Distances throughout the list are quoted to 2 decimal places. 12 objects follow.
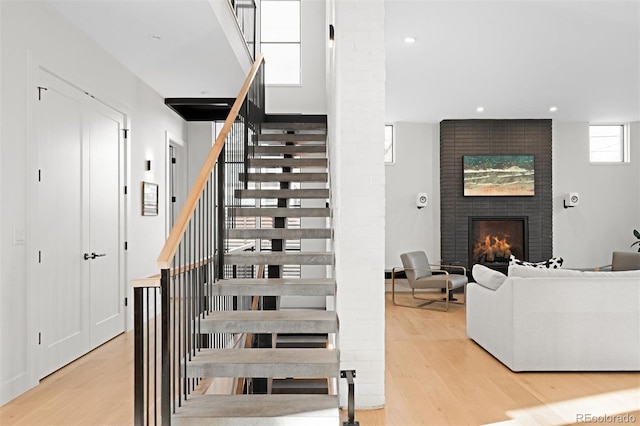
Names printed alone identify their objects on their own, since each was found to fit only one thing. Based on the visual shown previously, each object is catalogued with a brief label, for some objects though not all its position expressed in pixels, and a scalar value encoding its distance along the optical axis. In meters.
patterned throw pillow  6.79
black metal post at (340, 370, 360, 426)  2.67
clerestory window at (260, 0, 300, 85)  8.42
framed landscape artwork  9.32
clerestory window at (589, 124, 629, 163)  9.84
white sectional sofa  4.34
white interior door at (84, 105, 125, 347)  5.07
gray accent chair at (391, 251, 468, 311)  7.45
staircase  2.87
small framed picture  6.39
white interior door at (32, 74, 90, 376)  4.16
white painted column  3.56
